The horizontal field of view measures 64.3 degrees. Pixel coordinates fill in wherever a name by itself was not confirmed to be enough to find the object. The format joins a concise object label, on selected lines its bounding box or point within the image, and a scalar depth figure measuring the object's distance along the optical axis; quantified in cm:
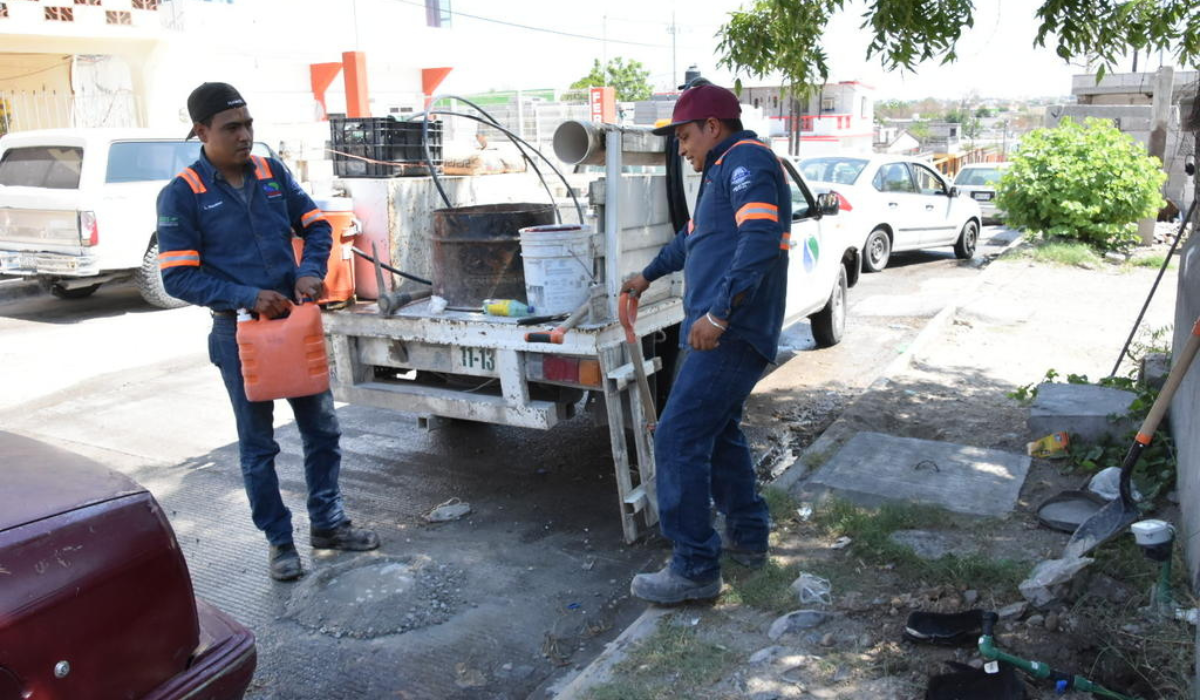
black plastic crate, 541
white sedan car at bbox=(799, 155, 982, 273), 1263
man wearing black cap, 396
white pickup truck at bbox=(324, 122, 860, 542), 436
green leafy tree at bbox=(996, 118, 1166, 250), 1337
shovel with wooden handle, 354
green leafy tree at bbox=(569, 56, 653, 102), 5200
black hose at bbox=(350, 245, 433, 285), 520
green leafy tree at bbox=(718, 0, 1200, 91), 521
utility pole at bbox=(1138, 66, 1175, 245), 1545
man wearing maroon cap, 361
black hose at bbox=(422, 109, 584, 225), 505
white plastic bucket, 448
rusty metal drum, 485
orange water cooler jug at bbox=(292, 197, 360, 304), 503
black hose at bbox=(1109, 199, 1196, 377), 564
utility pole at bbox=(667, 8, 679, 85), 5432
